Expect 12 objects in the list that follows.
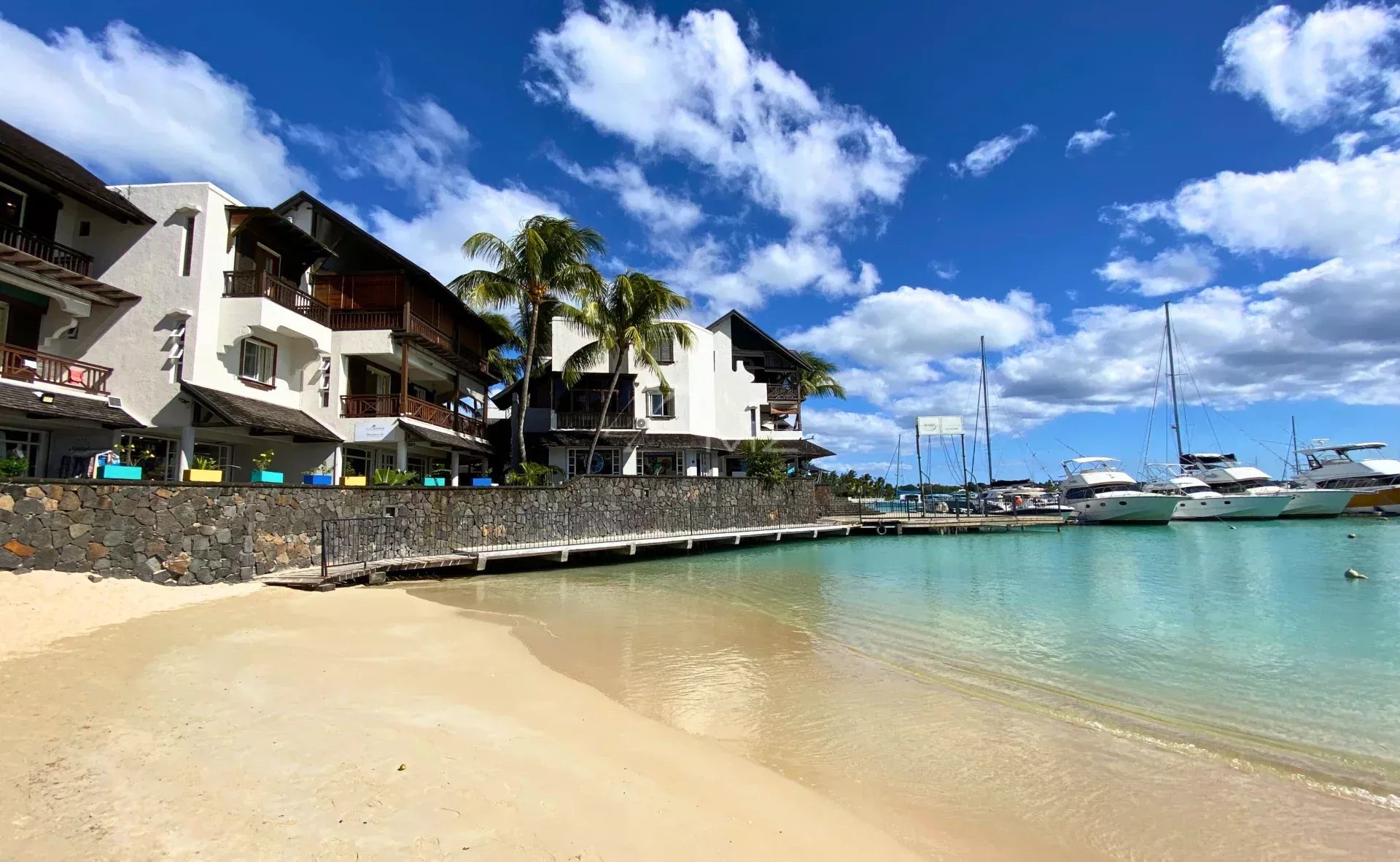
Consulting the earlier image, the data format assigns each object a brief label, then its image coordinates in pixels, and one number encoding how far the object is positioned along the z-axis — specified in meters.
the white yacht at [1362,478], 45.66
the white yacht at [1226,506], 45.88
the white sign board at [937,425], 42.97
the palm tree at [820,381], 40.66
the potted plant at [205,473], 13.16
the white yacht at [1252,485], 47.03
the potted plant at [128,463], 12.28
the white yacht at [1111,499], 43.00
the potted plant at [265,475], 14.38
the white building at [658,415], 30.61
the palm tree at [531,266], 24.42
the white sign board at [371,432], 19.34
